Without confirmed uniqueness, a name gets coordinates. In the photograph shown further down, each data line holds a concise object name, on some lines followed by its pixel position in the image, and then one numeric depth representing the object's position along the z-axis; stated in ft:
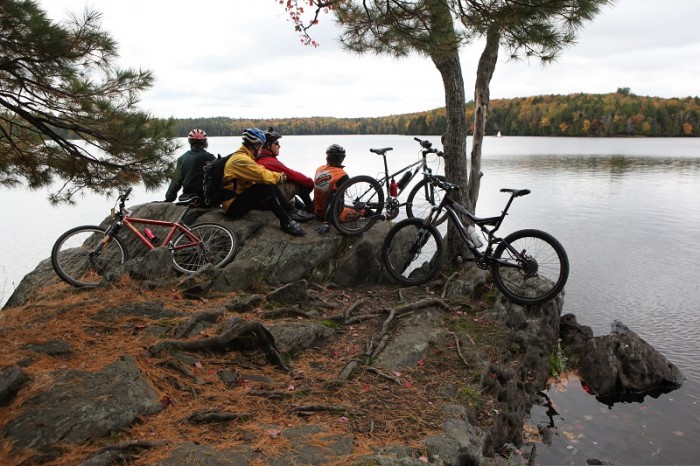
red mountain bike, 21.40
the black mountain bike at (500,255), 21.06
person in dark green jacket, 27.04
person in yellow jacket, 22.89
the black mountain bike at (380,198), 25.44
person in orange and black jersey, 25.40
